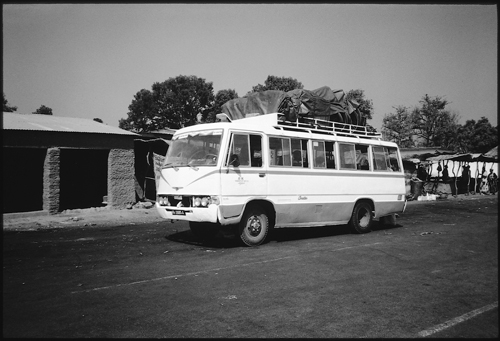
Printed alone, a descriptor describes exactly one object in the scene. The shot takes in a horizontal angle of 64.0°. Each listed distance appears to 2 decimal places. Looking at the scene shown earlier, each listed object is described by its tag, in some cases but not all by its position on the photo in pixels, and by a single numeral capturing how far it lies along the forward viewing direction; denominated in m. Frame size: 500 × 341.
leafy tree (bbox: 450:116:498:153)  50.19
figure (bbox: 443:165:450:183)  28.53
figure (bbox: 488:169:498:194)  31.48
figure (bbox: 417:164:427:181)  28.06
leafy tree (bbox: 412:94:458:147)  45.69
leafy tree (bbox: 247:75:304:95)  43.22
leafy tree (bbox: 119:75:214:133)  54.38
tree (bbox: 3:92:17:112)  38.45
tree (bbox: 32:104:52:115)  45.78
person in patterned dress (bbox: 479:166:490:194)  31.09
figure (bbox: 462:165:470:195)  30.31
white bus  8.41
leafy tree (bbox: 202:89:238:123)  53.81
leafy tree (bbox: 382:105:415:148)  45.38
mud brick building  14.45
